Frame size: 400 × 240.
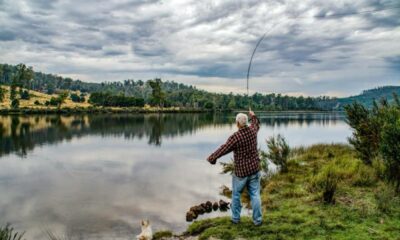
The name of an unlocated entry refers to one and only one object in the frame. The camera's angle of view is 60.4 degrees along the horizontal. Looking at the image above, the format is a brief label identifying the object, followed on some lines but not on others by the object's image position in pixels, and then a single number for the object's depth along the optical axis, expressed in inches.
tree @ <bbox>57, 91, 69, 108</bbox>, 4288.9
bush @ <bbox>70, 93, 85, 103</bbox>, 5871.1
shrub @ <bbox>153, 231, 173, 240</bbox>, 355.4
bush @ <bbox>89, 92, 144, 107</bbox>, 5044.3
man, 284.2
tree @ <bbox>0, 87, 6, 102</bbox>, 3993.6
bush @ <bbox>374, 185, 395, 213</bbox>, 324.2
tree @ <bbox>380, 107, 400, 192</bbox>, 387.8
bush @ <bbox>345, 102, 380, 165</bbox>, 549.2
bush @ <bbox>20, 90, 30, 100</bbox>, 4852.4
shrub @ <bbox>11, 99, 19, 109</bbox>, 3805.4
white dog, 337.7
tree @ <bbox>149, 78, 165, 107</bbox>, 4889.3
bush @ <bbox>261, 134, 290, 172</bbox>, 669.3
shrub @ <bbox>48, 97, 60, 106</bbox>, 4545.0
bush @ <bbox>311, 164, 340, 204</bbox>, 366.2
